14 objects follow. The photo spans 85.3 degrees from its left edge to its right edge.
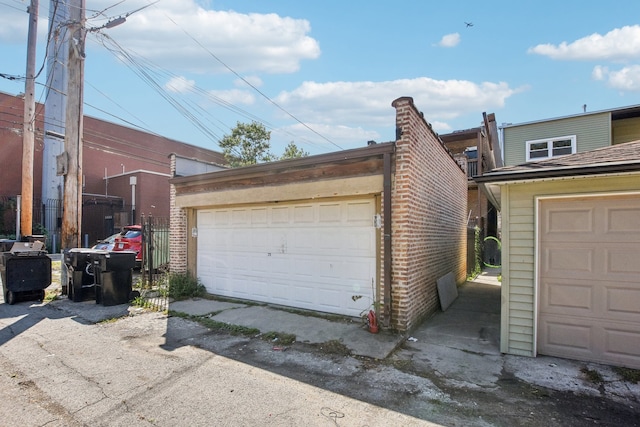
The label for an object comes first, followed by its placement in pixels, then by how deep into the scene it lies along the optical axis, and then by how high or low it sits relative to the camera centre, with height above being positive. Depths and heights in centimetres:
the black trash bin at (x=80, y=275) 826 -153
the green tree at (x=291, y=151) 2516 +454
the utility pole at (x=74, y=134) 898 +206
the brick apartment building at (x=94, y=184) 2214 +204
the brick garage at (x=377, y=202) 579 +23
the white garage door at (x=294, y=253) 651 -86
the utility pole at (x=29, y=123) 1190 +304
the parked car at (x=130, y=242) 1234 -107
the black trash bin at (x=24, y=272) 793 -142
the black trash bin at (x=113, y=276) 788 -147
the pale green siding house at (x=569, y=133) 1517 +382
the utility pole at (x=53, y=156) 2102 +373
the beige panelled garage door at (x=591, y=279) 445 -85
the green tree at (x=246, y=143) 2442 +495
